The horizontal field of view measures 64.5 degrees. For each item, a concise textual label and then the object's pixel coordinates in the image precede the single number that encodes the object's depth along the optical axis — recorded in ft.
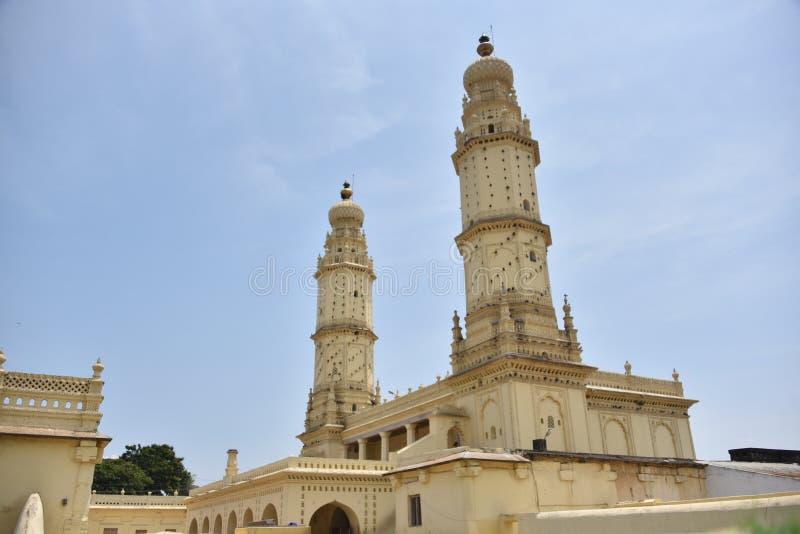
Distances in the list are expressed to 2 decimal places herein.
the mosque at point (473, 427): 55.77
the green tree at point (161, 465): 213.87
